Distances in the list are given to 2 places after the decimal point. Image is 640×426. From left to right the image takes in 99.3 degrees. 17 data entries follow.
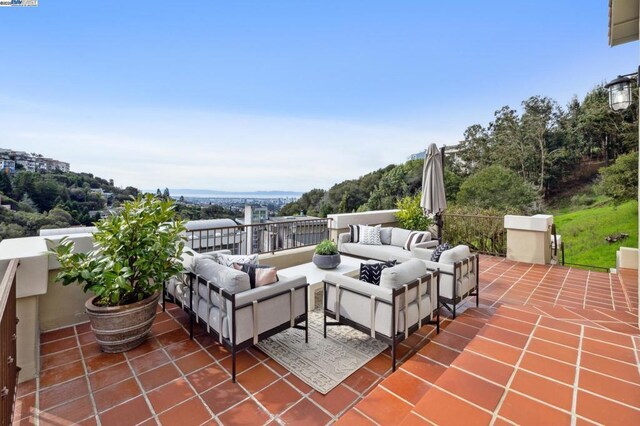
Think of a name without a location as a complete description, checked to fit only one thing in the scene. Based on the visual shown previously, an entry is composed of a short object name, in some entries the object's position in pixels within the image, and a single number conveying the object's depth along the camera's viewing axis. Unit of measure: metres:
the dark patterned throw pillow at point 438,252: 3.68
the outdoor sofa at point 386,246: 5.23
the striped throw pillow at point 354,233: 6.13
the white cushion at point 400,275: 2.53
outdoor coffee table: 3.72
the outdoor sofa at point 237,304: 2.37
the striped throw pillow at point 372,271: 2.88
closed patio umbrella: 5.74
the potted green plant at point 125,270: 2.56
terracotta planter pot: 2.57
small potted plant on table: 4.37
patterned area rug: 2.35
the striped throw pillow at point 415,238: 5.39
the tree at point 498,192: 16.31
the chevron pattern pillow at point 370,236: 5.92
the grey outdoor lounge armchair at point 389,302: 2.48
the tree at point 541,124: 19.95
